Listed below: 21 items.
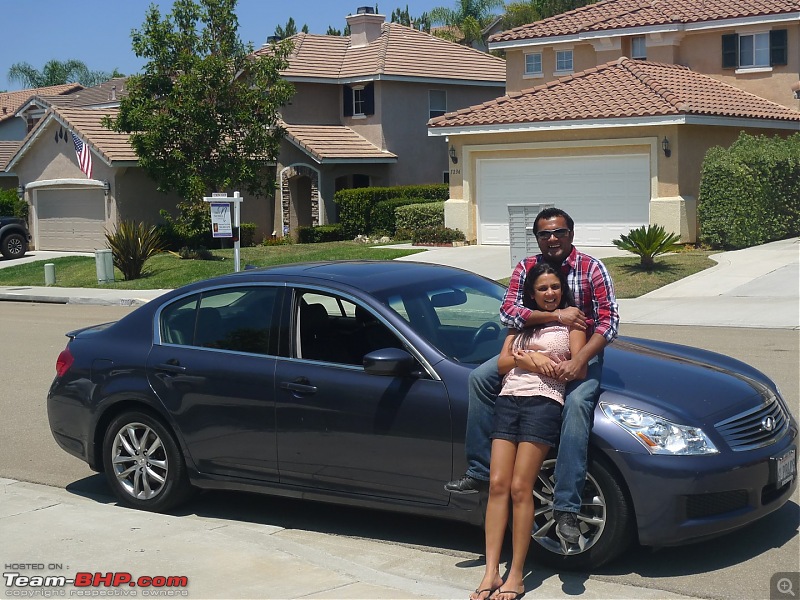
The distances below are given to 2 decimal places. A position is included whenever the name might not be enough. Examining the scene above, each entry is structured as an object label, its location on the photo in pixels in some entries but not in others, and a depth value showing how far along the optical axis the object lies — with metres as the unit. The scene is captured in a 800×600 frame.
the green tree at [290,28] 80.50
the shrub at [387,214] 33.47
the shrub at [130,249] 26.61
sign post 22.72
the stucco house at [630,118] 25.72
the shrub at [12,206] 38.22
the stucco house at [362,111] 36.53
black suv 34.34
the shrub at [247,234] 34.34
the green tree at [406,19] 78.88
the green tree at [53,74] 93.75
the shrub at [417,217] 30.92
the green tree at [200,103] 29.31
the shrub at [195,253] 28.97
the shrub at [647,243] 20.80
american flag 31.62
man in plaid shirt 5.21
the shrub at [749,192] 23.73
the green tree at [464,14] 63.56
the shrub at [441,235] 29.13
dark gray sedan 5.32
